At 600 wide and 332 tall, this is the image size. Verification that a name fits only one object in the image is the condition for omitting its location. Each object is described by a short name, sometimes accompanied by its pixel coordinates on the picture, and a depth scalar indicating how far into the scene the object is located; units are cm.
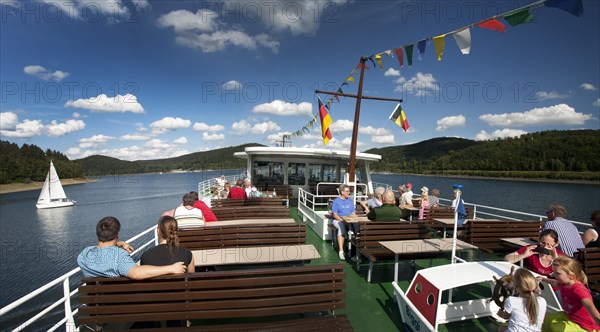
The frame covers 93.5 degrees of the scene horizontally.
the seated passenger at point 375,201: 608
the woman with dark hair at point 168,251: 240
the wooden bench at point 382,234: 414
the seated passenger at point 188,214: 412
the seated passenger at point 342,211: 505
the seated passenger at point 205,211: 501
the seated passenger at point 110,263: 220
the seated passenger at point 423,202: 636
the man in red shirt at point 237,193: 779
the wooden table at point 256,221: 536
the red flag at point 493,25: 442
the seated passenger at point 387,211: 455
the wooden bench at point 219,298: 214
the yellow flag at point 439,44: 545
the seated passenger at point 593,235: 350
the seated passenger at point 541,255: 293
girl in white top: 202
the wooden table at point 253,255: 327
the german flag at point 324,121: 764
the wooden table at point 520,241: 392
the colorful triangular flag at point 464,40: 481
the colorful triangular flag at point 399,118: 796
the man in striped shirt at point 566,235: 341
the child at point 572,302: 211
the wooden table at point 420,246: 364
